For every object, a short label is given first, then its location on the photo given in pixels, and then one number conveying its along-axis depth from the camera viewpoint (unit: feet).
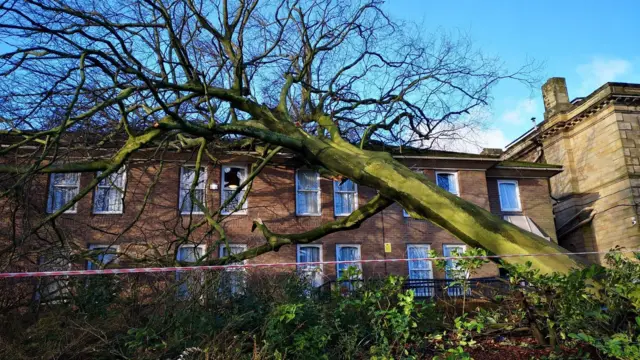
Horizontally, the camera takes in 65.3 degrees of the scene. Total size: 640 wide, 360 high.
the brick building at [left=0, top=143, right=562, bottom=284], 59.06
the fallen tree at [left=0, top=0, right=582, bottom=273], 23.75
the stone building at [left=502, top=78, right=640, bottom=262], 76.48
